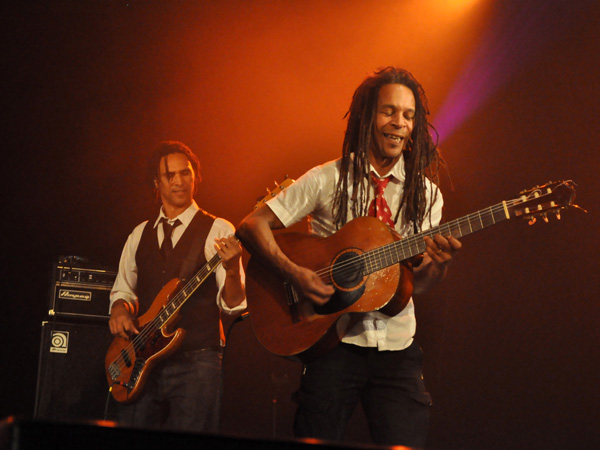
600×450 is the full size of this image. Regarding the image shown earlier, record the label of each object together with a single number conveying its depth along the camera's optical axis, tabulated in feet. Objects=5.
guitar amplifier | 14.88
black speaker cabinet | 14.42
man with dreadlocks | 9.48
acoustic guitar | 9.48
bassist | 13.56
